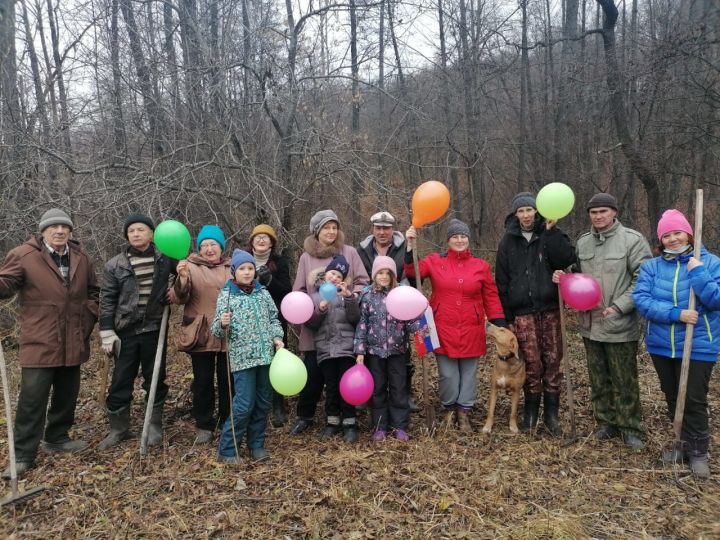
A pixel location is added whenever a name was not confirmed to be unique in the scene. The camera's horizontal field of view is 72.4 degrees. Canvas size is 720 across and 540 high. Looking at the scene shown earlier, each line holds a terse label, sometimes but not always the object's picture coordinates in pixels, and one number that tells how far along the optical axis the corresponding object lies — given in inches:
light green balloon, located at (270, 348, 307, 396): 146.2
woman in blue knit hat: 163.2
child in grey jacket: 165.9
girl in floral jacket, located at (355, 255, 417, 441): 168.7
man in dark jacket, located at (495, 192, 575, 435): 170.2
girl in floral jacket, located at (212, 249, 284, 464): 155.1
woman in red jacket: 173.9
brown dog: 171.2
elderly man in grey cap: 154.9
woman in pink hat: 142.4
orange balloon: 169.3
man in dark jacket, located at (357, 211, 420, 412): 182.7
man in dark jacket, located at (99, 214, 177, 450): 163.5
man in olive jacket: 159.0
